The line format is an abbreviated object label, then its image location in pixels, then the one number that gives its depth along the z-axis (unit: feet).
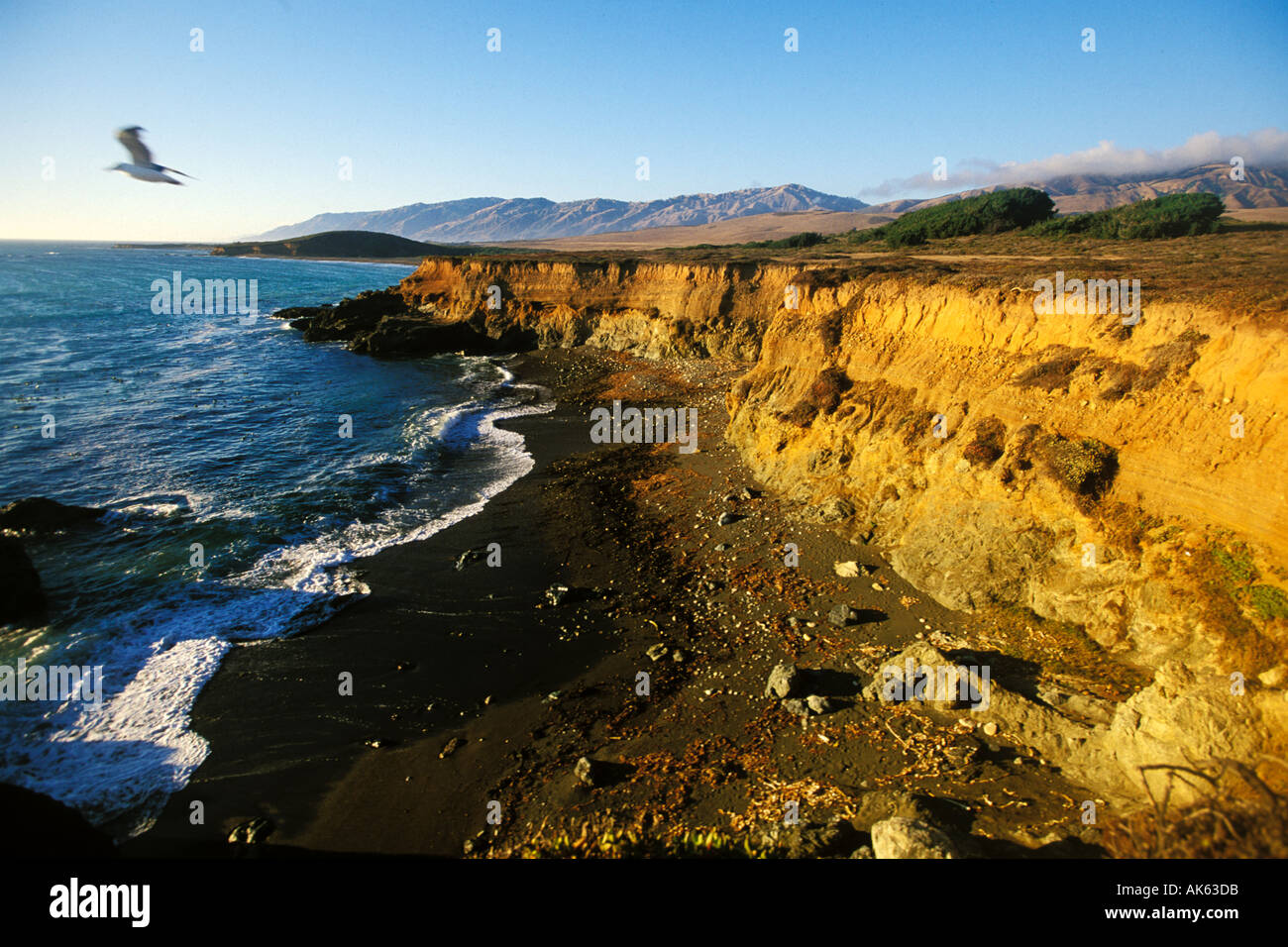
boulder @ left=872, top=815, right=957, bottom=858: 19.66
